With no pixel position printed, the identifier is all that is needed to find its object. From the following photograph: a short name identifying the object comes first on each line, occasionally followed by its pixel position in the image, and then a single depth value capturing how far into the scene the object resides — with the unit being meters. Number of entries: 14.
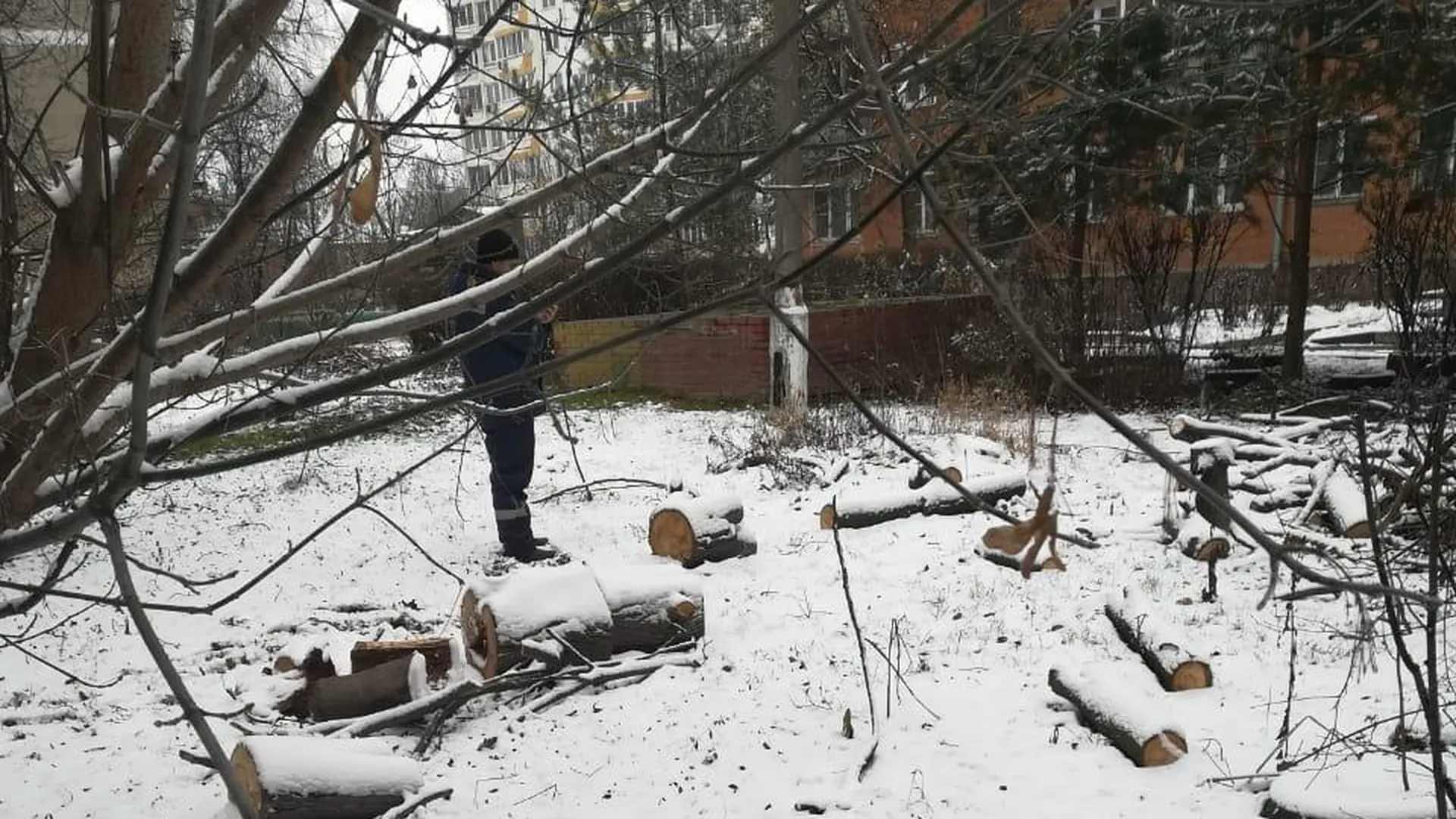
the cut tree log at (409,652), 4.11
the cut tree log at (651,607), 4.38
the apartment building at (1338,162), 8.49
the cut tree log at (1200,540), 4.72
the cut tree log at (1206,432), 5.67
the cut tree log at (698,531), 5.68
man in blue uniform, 5.01
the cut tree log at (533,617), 4.08
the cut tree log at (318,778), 2.96
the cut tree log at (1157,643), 3.84
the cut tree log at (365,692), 3.92
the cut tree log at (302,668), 3.99
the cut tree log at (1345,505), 4.87
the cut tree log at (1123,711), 3.31
